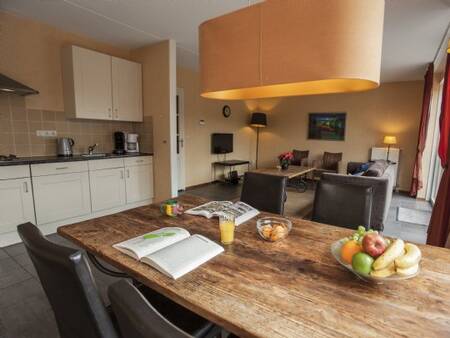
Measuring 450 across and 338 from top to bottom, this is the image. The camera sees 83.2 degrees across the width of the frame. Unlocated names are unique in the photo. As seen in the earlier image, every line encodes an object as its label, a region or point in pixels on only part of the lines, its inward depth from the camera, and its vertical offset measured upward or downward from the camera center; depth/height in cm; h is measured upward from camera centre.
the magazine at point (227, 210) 153 -46
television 613 -14
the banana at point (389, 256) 85 -40
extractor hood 255 +50
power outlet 315 +4
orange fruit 94 -41
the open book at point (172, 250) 97 -48
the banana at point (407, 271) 86 -45
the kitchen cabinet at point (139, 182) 371 -68
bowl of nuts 122 -46
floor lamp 702 +50
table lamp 543 -1
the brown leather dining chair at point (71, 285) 67 -42
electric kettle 323 -13
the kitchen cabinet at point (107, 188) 331 -70
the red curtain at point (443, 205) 210 -55
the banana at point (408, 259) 86 -41
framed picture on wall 634 +32
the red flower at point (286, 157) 533 -39
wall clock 642 +68
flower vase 534 -54
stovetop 270 -24
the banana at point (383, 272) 85 -45
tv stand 610 -62
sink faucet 361 -17
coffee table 488 -66
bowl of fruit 85 -41
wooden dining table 69 -50
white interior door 523 -4
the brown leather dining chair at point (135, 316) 46 -34
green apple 85 -42
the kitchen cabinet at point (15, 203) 257 -70
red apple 88 -37
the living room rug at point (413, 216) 369 -118
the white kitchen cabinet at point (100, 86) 318 +68
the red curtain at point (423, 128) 438 +21
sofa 295 -60
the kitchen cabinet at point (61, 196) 283 -71
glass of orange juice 121 -45
